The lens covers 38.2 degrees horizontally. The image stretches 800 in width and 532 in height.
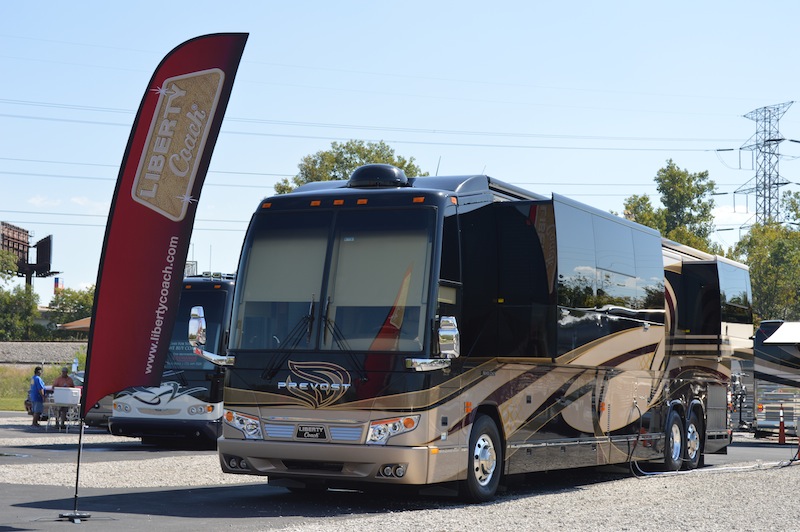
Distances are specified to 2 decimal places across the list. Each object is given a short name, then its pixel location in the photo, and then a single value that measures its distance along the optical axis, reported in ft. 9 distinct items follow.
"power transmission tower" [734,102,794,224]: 237.86
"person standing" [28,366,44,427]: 96.07
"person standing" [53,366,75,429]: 91.45
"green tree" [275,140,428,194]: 156.87
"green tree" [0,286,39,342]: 367.04
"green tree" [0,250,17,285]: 334.24
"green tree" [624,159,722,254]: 215.10
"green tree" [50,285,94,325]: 416.05
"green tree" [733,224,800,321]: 199.41
